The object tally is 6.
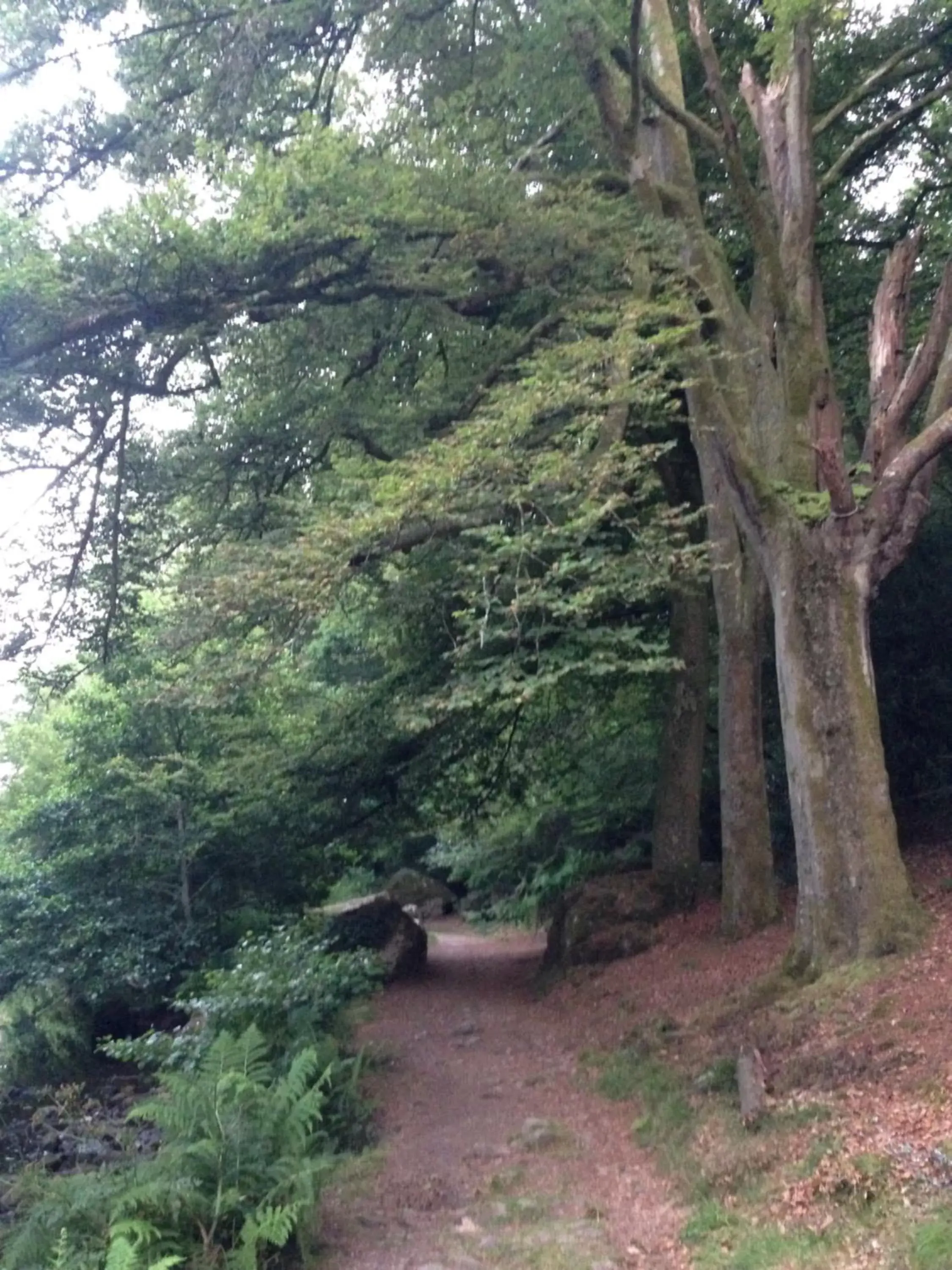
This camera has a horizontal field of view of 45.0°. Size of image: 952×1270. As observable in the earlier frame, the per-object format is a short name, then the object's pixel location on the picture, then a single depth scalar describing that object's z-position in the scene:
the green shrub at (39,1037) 14.23
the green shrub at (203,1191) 6.12
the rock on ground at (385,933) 15.79
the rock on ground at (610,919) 13.63
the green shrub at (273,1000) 9.95
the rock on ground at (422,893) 27.91
